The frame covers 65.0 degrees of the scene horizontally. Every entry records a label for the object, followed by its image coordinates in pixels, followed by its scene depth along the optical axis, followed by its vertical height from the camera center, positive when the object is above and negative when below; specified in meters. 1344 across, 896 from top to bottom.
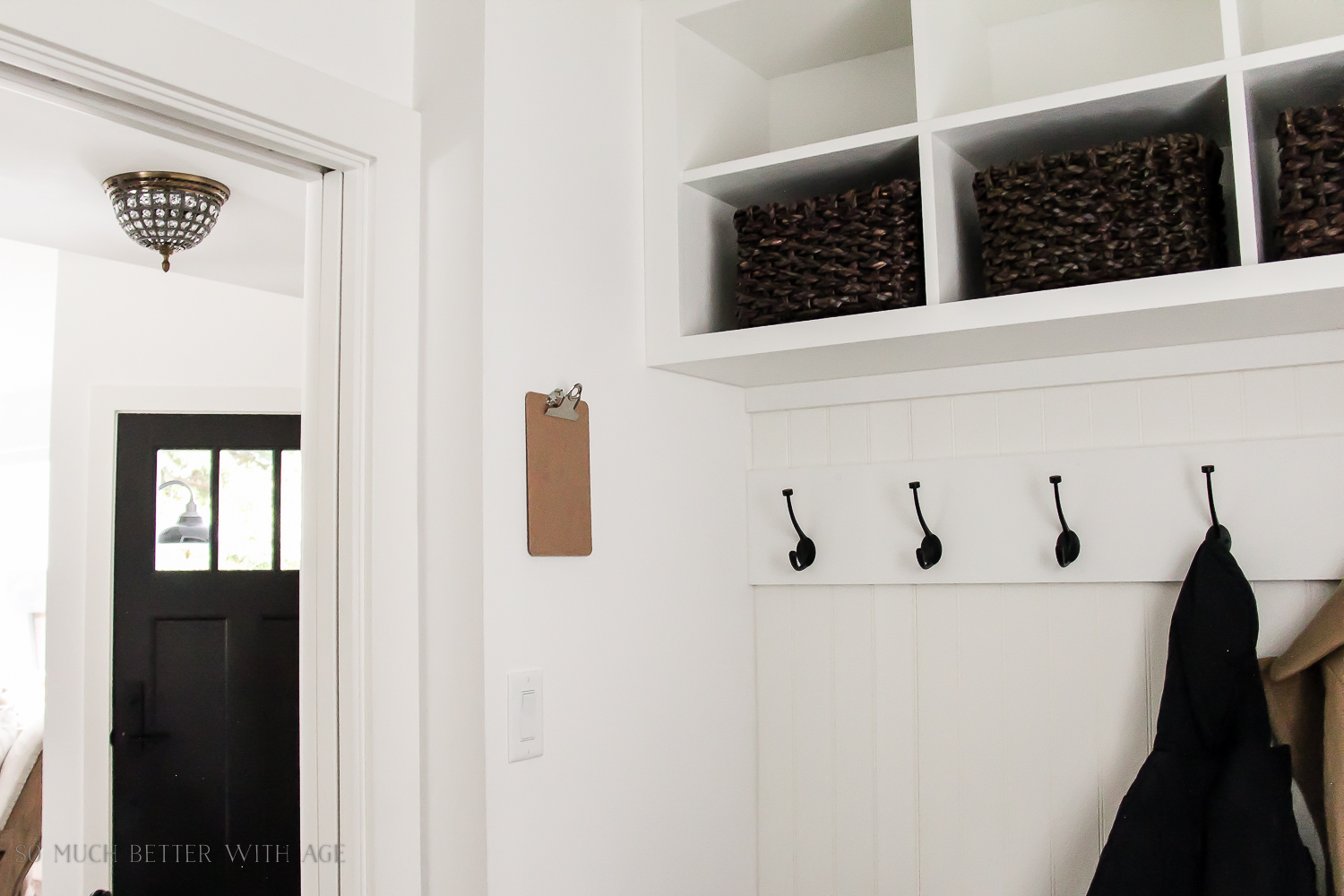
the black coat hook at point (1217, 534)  1.34 -0.02
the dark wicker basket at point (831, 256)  1.34 +0.36
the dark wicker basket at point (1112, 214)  1.20 +0.36
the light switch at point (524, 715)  1.20 -0.21
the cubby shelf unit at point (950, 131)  1.19 +0.49
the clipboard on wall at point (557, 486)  1.25 +0.06
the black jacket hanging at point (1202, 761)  1.24 -0.29
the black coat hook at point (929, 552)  1.54 -0.04
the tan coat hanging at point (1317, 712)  1.19 -0.24
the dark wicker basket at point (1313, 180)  1.10 +0.35
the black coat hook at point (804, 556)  1.64 -0.04
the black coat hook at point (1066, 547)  1.44 -0.03
